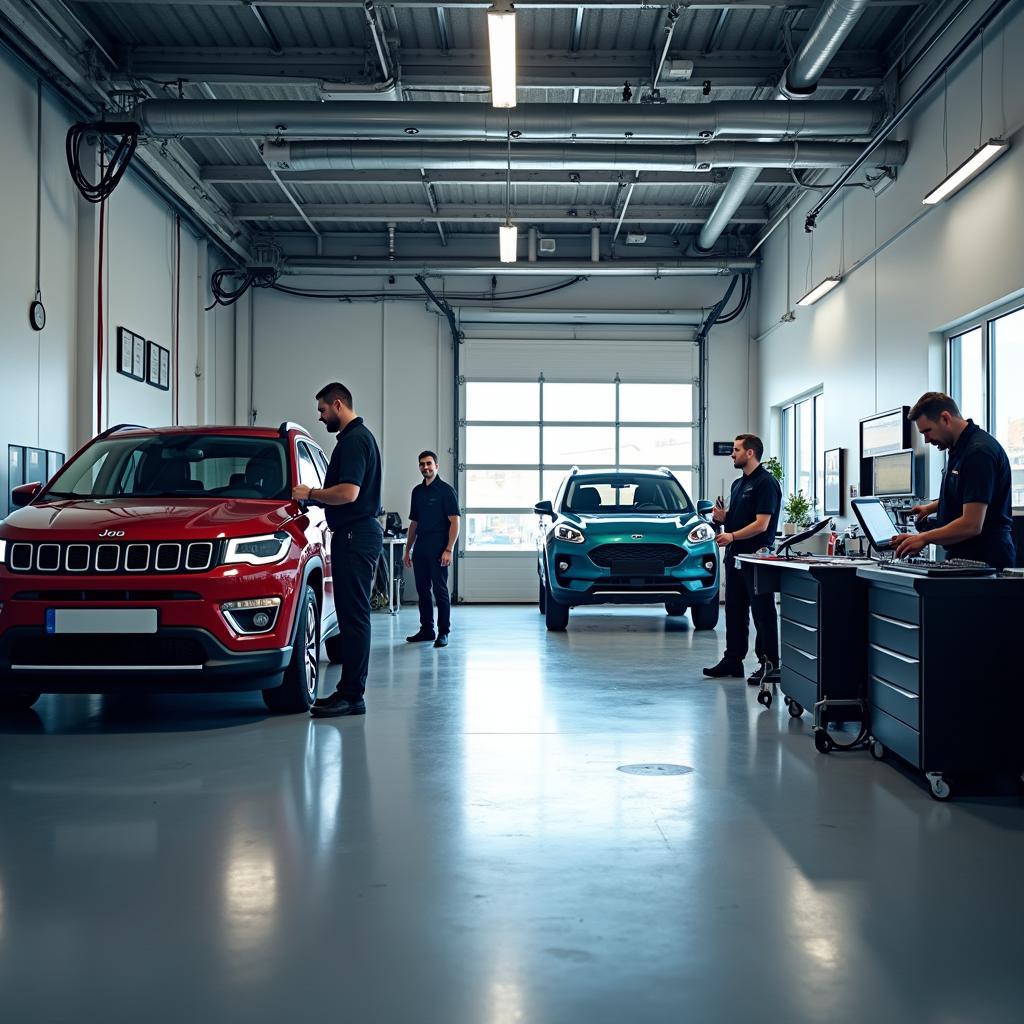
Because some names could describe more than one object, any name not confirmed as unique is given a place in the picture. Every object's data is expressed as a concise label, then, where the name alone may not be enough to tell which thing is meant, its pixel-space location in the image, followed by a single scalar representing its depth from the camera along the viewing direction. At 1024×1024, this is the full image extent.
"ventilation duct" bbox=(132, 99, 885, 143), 9.14
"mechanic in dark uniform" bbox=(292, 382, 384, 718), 5.43
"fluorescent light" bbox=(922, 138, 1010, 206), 7.37
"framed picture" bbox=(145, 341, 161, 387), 11.35
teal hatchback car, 9.51
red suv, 4.82
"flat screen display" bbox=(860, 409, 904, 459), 9.70
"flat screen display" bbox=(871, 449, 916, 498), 9.48
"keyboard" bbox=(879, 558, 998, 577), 3.93
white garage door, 15.75
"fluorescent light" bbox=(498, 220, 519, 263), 11.81
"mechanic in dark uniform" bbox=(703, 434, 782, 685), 6.49
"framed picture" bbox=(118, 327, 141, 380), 10.41
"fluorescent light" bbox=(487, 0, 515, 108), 6.72
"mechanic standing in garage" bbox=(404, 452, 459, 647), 9.01
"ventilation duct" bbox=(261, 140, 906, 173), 9.81
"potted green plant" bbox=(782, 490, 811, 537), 12.52
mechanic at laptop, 4.47
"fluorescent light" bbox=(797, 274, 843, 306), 11.30
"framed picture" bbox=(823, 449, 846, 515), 11.45
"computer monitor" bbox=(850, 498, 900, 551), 5.10
